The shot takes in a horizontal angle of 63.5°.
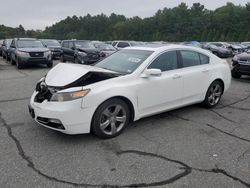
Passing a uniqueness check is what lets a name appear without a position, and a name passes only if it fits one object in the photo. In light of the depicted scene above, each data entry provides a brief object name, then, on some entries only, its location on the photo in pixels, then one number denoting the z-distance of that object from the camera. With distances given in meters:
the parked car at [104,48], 11.20
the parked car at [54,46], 15.34
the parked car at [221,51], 19.79
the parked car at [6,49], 13.78
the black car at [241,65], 7.78
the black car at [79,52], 11.01
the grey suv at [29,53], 10.54
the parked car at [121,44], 16.24
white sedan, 3.07
